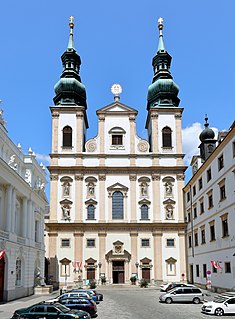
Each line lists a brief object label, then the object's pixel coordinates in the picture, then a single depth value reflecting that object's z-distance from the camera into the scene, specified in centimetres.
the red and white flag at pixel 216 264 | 3042
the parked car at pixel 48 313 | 1565
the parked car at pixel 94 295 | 2515
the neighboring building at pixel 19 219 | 2623
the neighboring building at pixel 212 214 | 2861
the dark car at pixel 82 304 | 1908
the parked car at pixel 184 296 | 2520
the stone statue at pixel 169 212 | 4523
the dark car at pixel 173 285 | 2756
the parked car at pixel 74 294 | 2128
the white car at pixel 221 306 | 1943
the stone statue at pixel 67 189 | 4544
